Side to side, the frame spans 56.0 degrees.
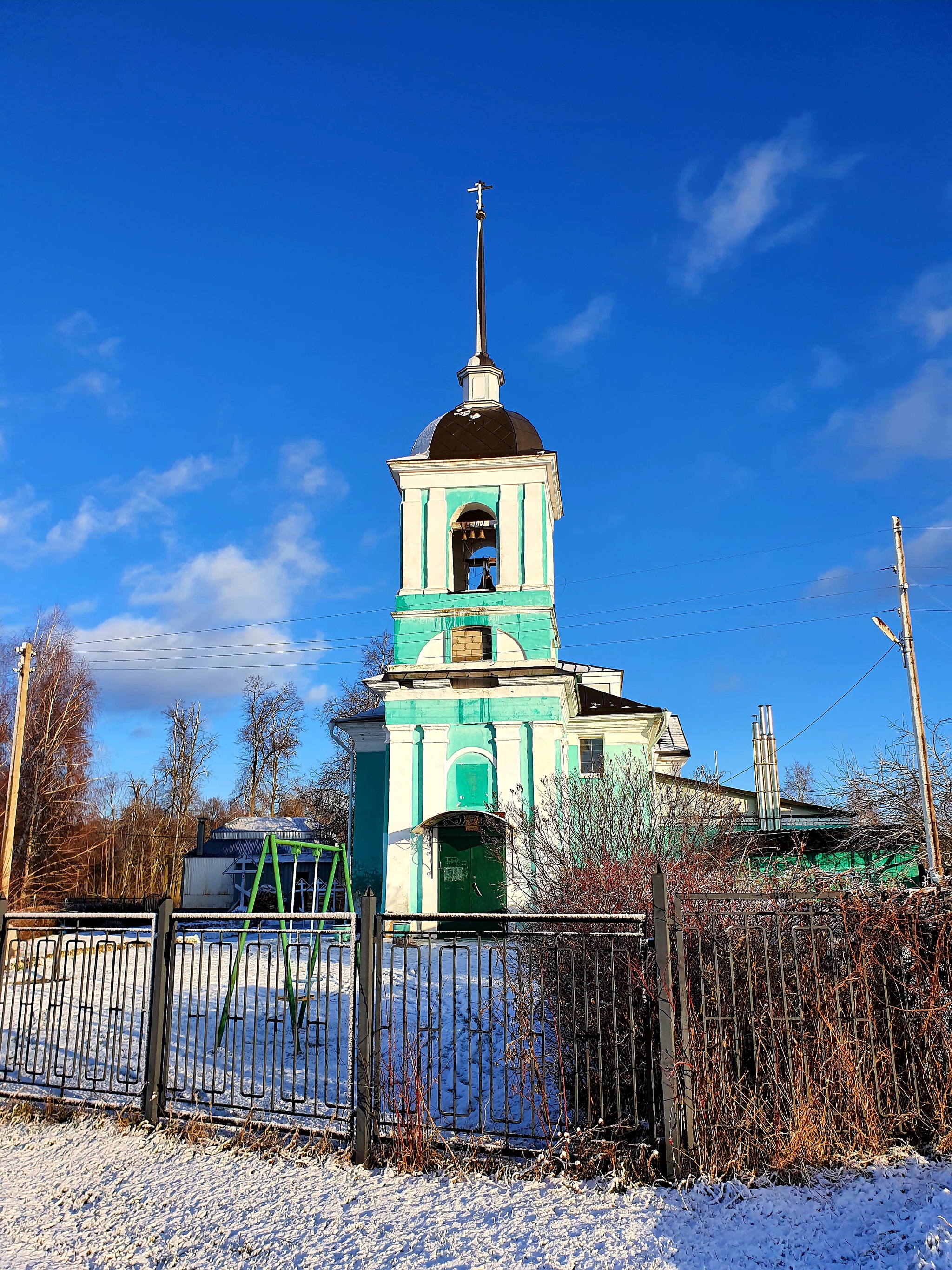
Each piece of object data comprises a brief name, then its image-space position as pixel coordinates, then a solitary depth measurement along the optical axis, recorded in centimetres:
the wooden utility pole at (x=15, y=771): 1870
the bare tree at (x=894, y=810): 1945
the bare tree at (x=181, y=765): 4712
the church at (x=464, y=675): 1842
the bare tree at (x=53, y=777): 2452
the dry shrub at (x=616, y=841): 825
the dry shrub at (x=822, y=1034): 541
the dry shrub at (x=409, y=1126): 575
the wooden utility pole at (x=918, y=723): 1658
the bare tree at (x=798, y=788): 5326
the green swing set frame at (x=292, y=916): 698
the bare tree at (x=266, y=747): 4850
